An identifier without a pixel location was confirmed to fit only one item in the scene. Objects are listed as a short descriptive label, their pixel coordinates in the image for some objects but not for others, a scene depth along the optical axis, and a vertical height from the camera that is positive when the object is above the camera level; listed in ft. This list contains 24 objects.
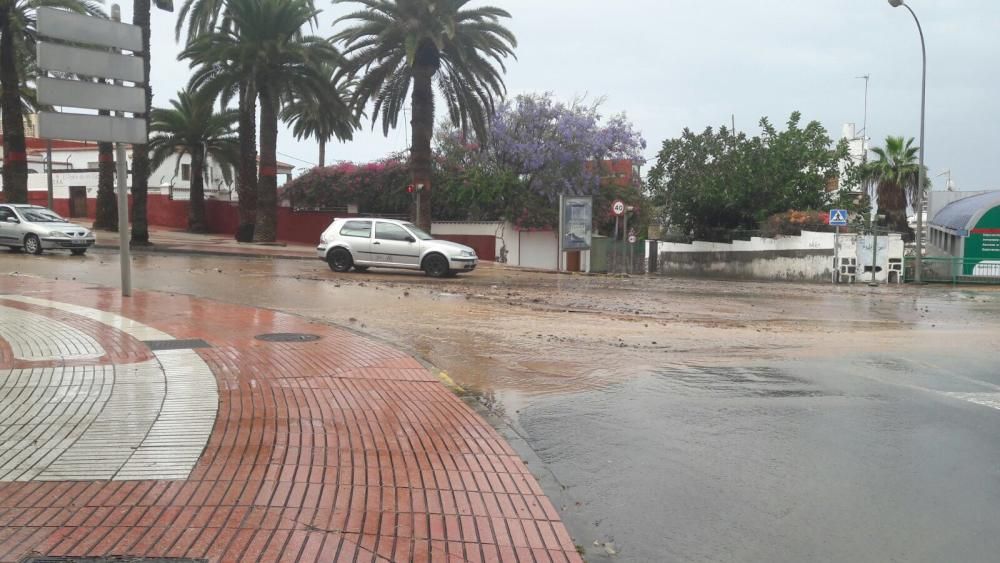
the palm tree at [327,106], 107.14 +19.52
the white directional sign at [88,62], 39.06 +9.17
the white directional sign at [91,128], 39.83 +6.03
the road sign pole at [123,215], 43.43 +1.71
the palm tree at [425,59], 95.25 +23.43
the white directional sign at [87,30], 39.06 +10.80
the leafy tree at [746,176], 123.44 +12.53
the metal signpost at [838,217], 94.63 +4.70
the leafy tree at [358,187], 134.00 +10.71
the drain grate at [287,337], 32.55 -3.55
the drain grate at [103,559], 12.03 -4.63
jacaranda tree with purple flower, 133.18 +17.40
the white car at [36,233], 78.33 +1.23
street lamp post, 97.05 +6.34
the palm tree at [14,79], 95.55 +19.64
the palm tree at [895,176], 144.15 +14.59
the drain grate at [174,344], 29.27 -3.55
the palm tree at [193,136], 138.41 +19.39
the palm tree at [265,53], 102.94 +24.99
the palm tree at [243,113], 108.06 +18.90
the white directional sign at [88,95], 39.40 +7.57
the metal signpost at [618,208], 105.40 +6.03
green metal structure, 102.32 +2.96
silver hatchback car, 72.08 +0.16
